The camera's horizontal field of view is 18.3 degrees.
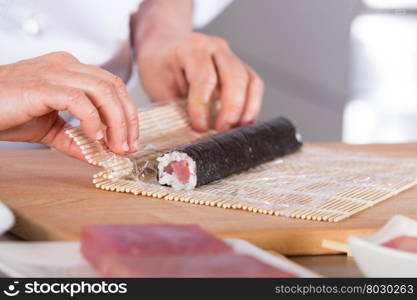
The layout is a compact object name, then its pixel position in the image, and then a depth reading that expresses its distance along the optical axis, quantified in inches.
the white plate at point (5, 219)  35.3
